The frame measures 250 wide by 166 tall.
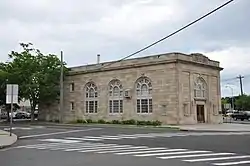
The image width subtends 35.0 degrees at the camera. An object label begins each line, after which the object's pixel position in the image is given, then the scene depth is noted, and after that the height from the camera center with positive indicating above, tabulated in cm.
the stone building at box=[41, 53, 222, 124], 4266 +264
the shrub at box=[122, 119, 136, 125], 4375 -106
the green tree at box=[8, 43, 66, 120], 5131 +506
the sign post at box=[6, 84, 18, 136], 2322 +123
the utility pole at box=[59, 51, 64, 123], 4956 +249
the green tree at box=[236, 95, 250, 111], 9838 +228
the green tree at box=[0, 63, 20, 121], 5153 +455
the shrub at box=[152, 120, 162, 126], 4075 -110
